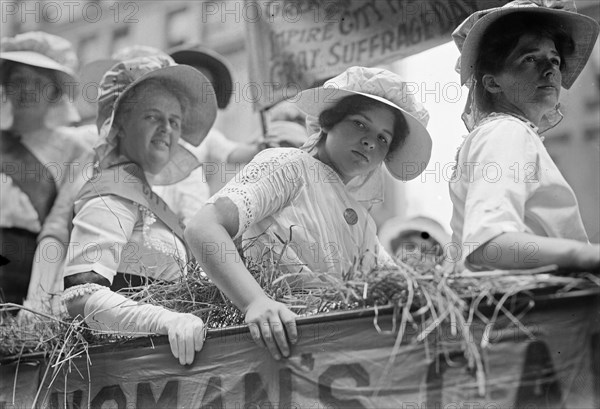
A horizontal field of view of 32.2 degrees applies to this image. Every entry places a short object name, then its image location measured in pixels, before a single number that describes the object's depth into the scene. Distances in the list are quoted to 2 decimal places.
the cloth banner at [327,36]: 4.11
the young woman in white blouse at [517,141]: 2.22
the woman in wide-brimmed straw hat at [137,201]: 2.72
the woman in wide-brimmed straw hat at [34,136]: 4.26
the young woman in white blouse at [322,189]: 2.53
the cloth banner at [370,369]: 2.10
